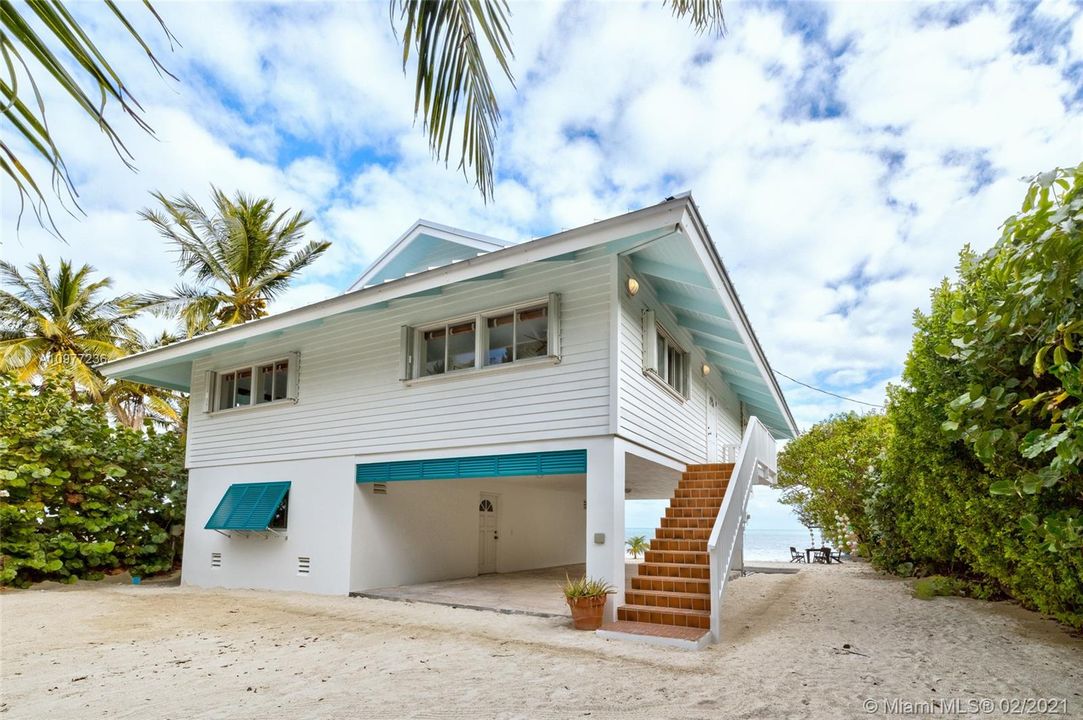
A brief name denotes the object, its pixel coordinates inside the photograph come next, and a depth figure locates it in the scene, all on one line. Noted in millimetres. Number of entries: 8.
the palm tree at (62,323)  20500
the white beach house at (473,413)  8102
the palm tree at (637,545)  20469
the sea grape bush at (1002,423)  4164
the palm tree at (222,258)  19031
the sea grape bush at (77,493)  11609
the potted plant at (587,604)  7309
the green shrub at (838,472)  15156
